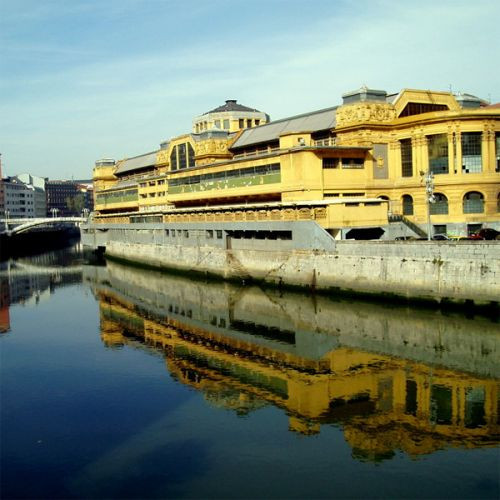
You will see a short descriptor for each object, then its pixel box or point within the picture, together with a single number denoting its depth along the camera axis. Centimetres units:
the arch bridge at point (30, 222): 16500
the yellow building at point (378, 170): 6366
